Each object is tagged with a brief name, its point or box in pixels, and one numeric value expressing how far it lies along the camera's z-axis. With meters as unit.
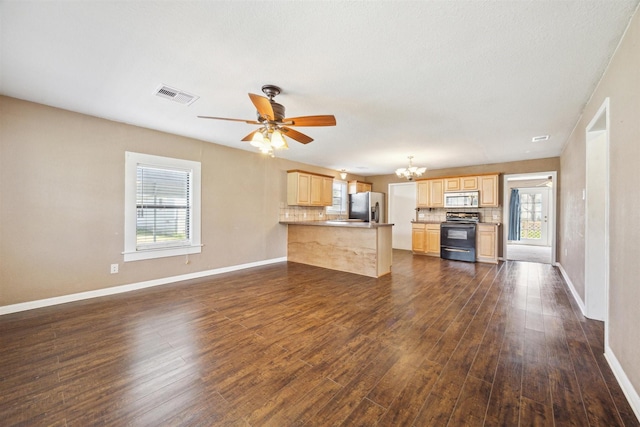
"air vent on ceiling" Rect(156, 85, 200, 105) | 2.63
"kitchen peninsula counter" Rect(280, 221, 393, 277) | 4.50
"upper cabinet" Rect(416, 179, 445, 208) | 6.84
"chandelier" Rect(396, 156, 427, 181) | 5.50
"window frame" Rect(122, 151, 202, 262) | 3.69
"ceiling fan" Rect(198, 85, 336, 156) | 2.48
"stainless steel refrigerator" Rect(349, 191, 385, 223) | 7.56
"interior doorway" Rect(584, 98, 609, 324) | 2.68
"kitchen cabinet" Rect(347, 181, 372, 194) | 7.97
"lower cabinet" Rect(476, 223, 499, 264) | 5.85
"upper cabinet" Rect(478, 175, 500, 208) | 6.02
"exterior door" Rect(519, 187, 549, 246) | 9.04
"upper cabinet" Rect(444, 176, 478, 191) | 6.34
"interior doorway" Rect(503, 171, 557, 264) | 8.63
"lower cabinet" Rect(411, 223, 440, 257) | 6.65
